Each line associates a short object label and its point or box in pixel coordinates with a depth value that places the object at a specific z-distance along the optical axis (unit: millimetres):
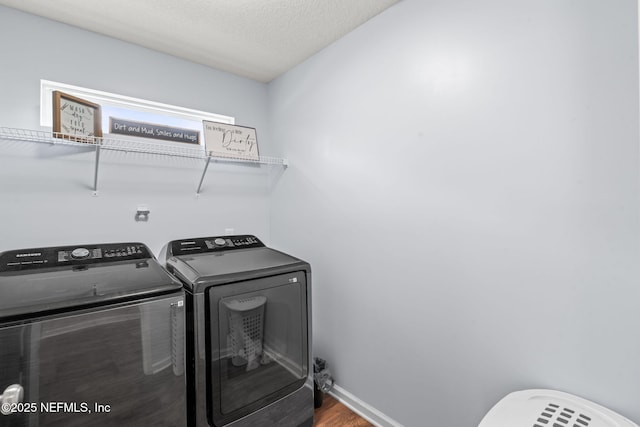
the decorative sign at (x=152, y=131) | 2033
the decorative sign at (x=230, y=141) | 2043
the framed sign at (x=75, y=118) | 1520
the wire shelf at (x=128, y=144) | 1646
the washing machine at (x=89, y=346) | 947
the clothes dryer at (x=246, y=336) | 1361
